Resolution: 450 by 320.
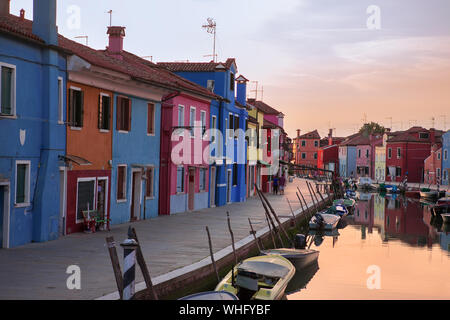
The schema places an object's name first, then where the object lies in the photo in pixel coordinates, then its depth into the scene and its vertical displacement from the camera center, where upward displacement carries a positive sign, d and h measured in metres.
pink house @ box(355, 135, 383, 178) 99.38 +1.47
